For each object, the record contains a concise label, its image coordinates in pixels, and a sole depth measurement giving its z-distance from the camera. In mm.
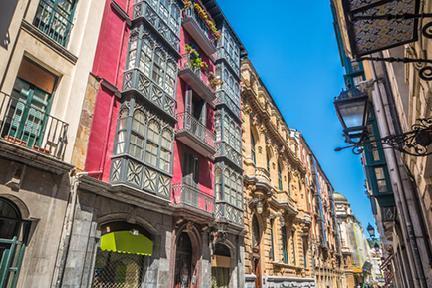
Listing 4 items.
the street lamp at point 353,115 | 4871
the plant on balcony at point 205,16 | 15667
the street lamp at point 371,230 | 20053
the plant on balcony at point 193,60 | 14812
